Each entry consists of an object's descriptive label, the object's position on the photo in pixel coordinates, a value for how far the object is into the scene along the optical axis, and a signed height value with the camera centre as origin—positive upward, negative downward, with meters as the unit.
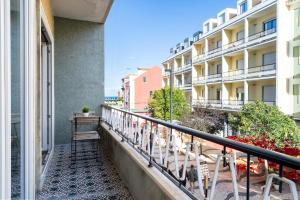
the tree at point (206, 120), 14.54 -1.54
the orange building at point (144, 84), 27.59 +1.88
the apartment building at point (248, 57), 11.93 +2.86
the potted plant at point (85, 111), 4.25 -0.26
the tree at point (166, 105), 18.00 -0.56
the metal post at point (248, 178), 0.95 -0.36
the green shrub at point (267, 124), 7.87 -1.09
